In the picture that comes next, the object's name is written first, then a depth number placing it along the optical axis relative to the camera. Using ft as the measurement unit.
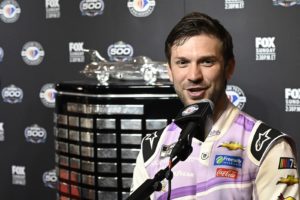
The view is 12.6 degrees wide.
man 11.14
